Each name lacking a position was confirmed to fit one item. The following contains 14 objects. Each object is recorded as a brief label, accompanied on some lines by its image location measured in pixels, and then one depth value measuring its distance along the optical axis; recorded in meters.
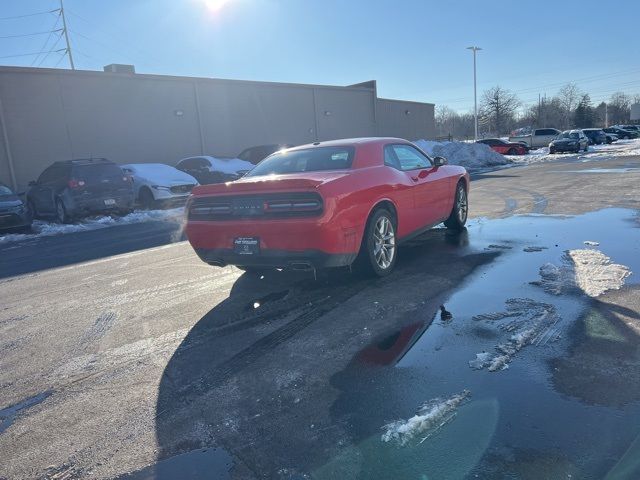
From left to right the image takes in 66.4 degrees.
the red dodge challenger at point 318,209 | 4.48
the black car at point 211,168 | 17.58
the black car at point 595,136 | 44.72
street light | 45.94
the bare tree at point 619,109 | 101.95
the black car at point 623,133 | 56.66
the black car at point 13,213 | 11.85
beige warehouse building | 17.33
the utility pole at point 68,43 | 39.50
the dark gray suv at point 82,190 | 12.88
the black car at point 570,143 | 33.00
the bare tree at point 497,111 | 77.38
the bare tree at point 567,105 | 90.06
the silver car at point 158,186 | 15.11
